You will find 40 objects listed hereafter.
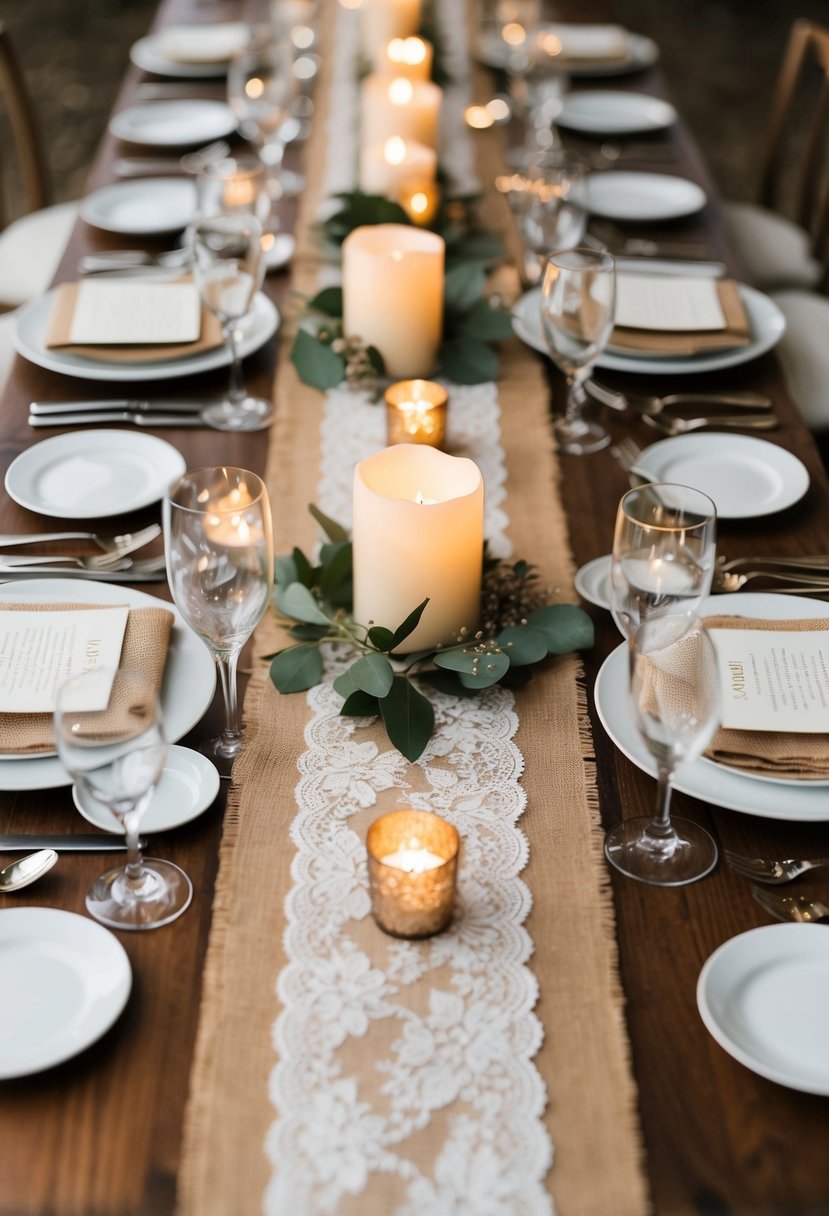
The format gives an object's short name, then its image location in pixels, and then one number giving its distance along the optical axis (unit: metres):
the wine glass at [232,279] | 1.46
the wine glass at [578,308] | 1.41
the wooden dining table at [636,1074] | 0.74
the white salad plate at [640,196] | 2.06
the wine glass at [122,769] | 0.84
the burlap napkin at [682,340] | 1.62
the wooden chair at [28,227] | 2.54
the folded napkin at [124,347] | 1.58
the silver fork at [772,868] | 0.93
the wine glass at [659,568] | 1.05
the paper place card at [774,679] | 1.01
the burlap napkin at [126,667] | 0.99
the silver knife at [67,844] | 0.94
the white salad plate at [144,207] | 1.99
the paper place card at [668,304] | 1.65
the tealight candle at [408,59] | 2.22
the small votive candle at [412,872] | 0.85
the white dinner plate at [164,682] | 0.98
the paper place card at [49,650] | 1.02
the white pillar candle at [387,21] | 2.44
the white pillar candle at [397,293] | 1.53
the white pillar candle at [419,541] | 1.06
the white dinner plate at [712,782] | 0.96
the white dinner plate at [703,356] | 1.61
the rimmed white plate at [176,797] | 0.95
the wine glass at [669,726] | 0.87
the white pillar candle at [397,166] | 1.86
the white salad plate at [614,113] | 2.39
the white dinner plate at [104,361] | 1.57
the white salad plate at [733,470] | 1.38
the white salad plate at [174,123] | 2.33
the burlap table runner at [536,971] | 0.74
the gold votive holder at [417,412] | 1.42
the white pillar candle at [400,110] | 1.96
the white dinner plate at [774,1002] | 0.79
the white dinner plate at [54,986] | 0.79
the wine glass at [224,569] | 0.98
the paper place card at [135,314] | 1.60
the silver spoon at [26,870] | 0.91
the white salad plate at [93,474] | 1.35
